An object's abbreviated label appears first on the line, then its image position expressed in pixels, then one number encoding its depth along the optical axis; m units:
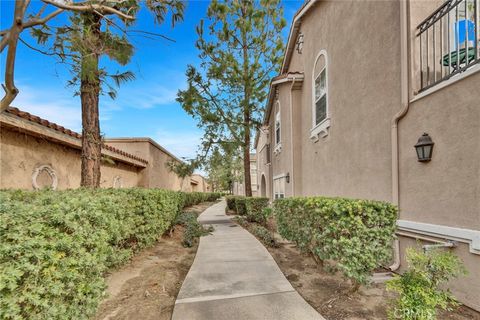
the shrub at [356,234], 3.61
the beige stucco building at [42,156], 4.89
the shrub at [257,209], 12.18
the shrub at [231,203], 20.03
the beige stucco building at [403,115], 3.50
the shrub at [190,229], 8.06
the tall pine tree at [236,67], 15.91
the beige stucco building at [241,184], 44.54
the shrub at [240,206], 16.06
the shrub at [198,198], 21.76
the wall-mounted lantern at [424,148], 4.00
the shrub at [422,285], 2.62
